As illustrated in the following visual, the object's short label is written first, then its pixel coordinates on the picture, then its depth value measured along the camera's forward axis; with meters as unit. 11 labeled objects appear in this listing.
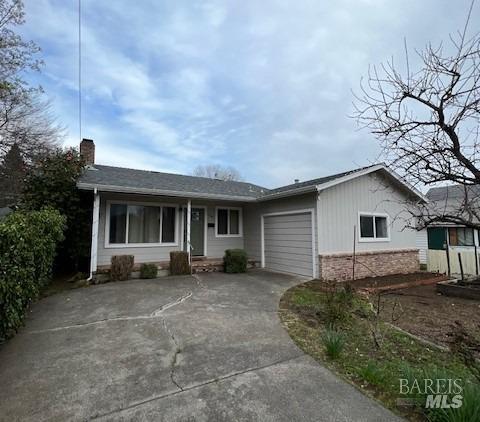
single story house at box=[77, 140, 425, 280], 8.88
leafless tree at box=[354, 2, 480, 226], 2.93
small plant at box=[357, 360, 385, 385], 2.83
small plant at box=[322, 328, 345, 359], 3.38
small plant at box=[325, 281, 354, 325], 4.77
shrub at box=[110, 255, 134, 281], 8.12
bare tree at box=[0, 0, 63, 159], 11.03
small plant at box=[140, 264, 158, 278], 8.54
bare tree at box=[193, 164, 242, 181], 36.78
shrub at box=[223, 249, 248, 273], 9.84
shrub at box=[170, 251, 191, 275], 9.09
